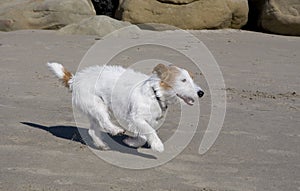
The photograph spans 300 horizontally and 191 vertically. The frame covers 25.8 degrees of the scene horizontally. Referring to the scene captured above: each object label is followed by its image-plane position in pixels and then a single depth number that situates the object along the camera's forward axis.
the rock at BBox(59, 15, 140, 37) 16.66
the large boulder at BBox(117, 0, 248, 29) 18.56
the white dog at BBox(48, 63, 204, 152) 6.85
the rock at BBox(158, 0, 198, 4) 18.73
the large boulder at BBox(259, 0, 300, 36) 18.62
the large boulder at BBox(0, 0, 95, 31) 17.81
